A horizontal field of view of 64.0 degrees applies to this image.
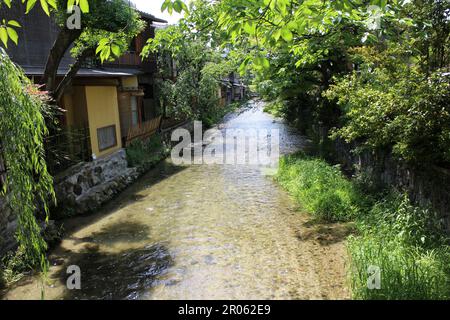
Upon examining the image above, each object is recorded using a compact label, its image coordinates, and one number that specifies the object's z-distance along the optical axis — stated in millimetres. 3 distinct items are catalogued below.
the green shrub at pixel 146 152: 15953
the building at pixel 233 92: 50594
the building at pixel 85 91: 12547
